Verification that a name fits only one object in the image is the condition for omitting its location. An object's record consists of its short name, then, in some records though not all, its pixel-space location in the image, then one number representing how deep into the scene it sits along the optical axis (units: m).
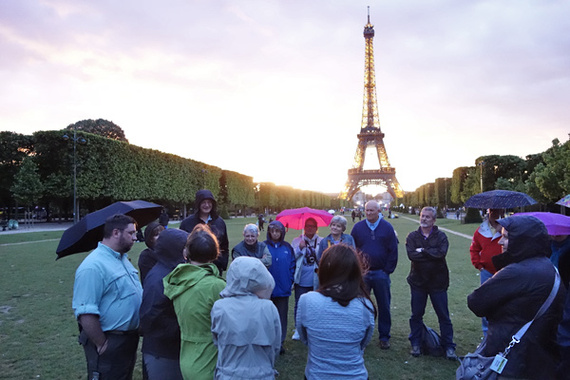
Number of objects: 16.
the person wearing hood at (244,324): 2.47
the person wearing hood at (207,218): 5.20
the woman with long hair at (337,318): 2.52
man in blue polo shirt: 2.77
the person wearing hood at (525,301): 2.43
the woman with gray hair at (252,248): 4.86
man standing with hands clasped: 5.43
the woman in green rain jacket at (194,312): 2.62
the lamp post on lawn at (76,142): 30.40
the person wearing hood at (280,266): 5.10
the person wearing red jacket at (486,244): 5.18
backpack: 5.14
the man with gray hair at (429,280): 5.06
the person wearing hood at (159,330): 2.77
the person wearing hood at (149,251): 4.21
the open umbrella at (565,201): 5.05
